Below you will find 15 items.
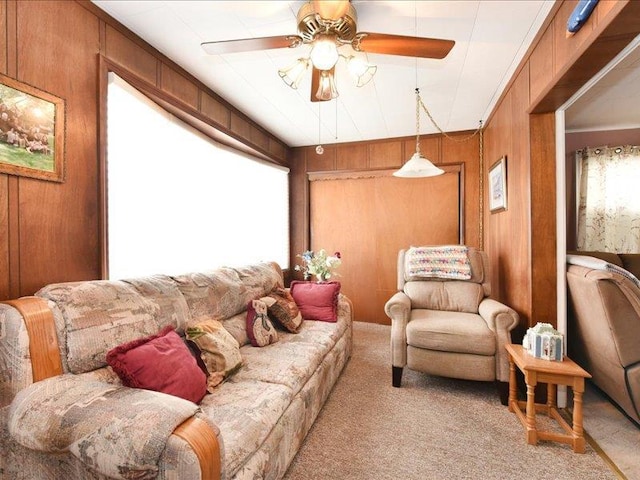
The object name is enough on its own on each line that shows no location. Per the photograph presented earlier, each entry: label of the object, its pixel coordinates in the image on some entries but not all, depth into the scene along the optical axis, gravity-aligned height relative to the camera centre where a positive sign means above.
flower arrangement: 3.29 -0.27
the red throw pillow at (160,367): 1.26 -0.56
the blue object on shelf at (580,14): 1.38 +1.06
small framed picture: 2.72 +0.51
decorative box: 1.83 -0.64
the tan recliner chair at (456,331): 2.20 -0.70
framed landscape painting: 1.38 +0.53
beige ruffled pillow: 1.61 -0.62
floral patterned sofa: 0.91 -0.58
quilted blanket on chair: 2.86 -0.23
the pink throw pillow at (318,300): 2.71 -0.56
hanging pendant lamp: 2.50 +0.58
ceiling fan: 1.47 +1.03
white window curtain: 3.25 +0.43
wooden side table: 1.68 -0.83
